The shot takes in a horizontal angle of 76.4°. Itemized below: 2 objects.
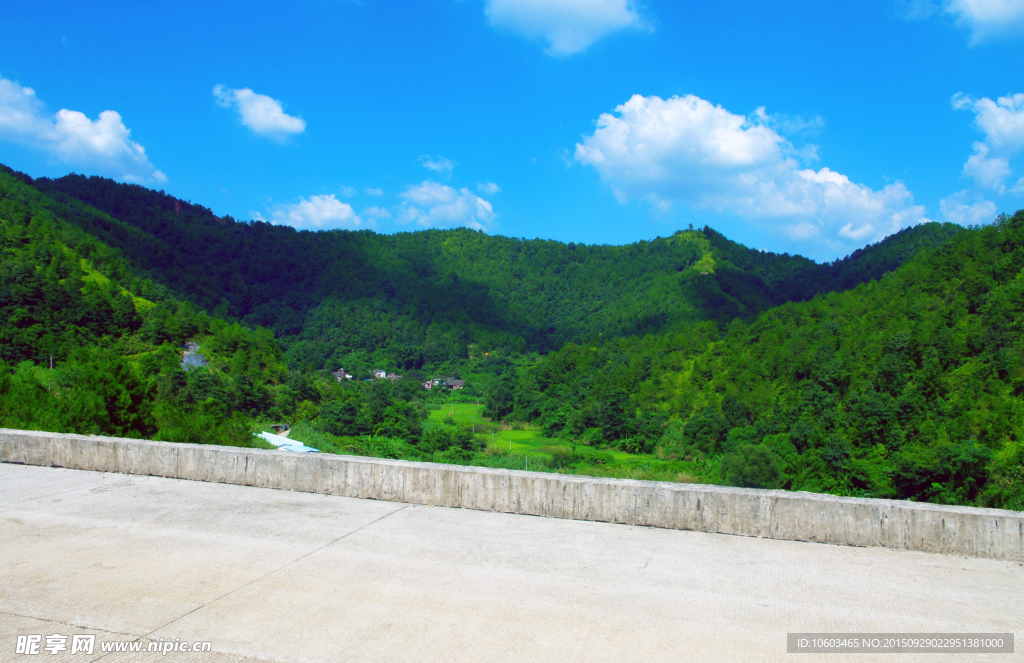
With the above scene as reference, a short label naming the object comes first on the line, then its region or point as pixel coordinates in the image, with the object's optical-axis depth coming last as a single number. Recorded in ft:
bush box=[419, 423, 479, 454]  202.67
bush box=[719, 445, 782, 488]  142.00
